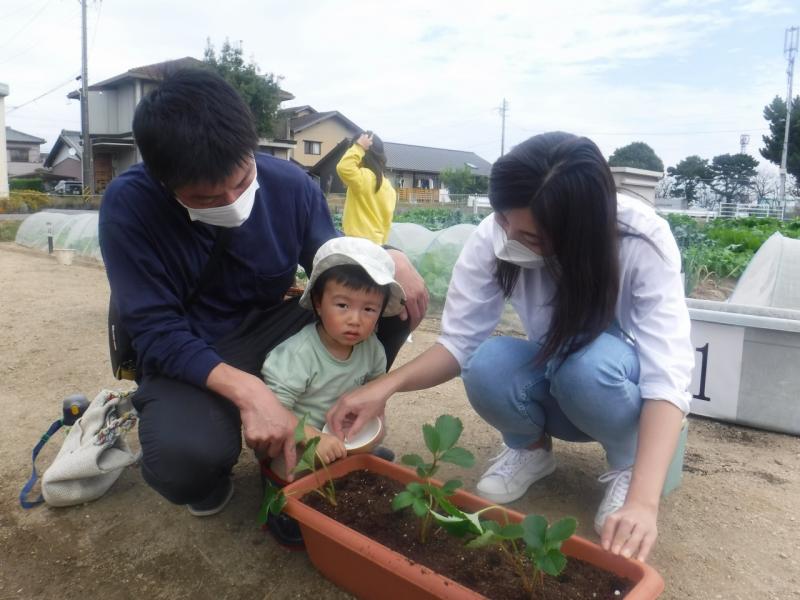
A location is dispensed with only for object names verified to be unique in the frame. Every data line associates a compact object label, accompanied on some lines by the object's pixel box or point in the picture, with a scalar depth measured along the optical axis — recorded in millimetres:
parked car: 28491
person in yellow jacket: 4316
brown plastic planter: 1104
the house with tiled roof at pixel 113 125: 24812
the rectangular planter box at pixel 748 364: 2363
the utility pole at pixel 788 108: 26375
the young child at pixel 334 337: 1672
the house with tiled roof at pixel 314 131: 29797
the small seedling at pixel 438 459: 1289
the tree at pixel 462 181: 32500
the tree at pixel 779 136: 29016
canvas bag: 1773
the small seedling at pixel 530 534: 1046
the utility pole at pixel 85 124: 19250
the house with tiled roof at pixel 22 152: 42953
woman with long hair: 1299
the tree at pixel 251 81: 22406
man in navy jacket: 1388
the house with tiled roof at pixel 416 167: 28516
